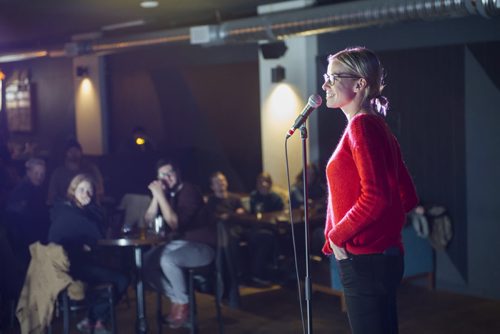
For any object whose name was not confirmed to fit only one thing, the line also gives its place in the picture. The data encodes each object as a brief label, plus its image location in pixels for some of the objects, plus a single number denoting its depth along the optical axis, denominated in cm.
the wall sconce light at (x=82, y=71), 1149
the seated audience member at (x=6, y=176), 686
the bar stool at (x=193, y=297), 509
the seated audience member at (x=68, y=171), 802
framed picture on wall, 1362
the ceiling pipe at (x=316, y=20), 514
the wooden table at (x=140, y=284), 498
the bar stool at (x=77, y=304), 477
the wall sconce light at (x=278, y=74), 800
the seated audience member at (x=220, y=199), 692
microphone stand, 259
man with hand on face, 516
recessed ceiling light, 759
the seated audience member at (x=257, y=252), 693
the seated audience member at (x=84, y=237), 498
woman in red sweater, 228
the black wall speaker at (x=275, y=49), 795
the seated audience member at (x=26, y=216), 571
